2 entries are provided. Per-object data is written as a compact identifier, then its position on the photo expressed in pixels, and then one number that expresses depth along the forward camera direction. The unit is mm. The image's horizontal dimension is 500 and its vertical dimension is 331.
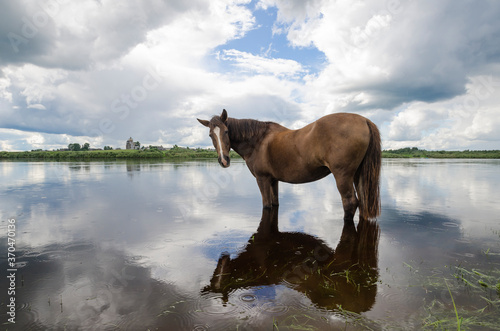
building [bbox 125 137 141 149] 91125
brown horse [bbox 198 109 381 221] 4836
